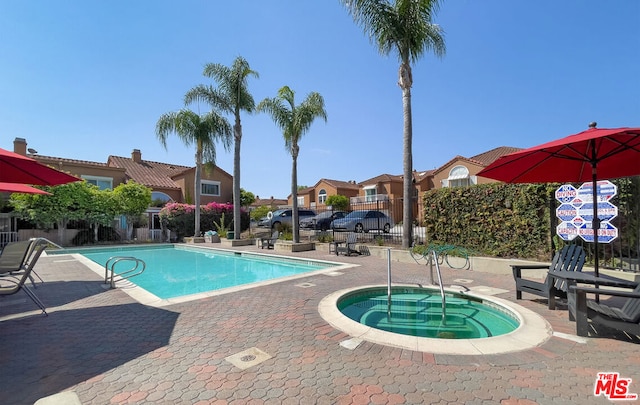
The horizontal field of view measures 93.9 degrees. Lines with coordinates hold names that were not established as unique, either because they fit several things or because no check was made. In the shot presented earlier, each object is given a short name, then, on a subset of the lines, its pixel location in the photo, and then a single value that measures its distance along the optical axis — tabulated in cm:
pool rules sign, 663
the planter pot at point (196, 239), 2008
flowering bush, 2306
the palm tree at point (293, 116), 1410
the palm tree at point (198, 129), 1931
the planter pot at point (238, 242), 1716
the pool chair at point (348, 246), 1203
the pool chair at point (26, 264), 462
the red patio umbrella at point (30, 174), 469
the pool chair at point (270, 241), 1518
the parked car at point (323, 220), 2084
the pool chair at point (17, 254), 546
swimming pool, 853
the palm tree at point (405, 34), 1055
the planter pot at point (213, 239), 1944
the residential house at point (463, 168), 2663
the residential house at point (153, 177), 2398
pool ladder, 674
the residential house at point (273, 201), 5929
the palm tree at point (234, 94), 1738
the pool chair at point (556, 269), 487
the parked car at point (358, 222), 1853
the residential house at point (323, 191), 4300
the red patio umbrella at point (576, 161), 421
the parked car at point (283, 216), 2283
